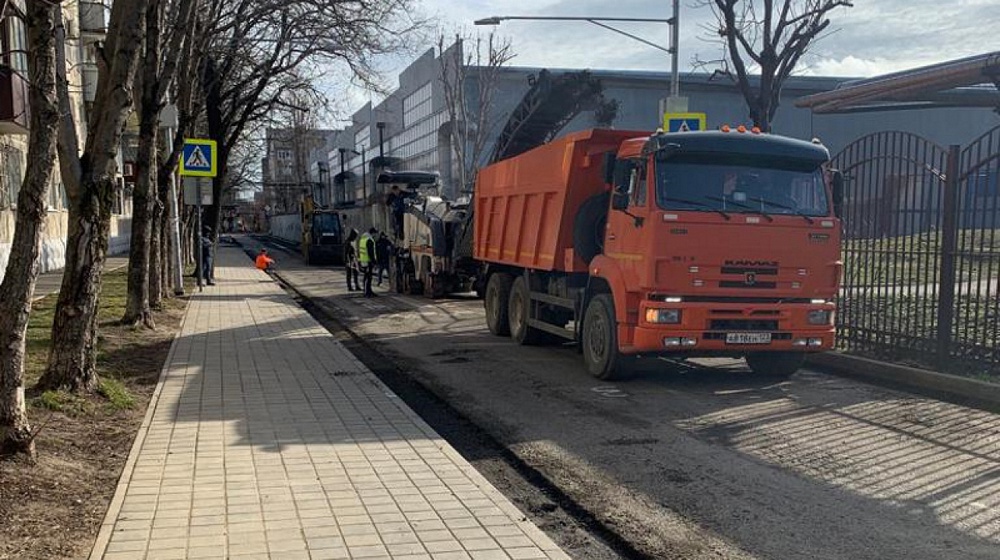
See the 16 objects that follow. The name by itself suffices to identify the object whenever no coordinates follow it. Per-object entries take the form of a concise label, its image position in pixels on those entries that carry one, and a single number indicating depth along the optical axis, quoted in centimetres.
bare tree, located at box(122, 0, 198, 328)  1181
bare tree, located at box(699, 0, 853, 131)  1700
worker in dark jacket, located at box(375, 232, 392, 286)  2378
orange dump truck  877
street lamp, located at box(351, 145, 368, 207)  3519
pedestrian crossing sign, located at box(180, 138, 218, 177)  1753
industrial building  4488
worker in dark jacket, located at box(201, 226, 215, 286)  2383
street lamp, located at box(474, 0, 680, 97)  1877
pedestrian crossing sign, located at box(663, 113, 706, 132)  1398
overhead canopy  1148
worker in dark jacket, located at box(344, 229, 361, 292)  2316
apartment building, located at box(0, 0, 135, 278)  1841
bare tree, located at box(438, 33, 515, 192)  3456
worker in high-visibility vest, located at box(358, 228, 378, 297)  2138
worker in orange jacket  3054
